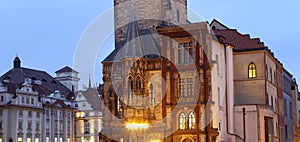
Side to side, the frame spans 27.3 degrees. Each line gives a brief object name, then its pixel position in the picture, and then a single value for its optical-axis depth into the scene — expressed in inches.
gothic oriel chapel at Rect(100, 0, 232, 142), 2139.5
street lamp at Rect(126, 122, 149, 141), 2181.3
